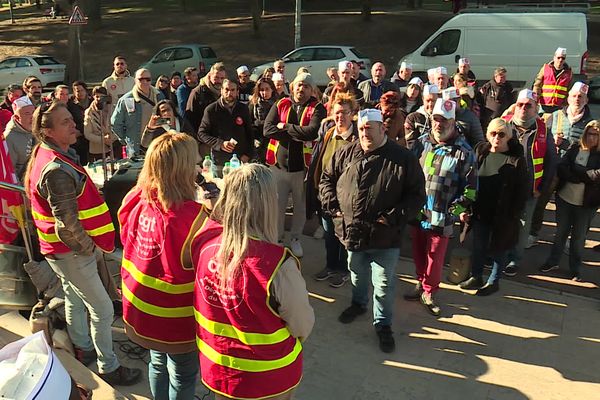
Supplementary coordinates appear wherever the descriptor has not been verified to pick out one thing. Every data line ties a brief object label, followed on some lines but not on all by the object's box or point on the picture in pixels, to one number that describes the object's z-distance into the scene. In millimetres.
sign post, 20422
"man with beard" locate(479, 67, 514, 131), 8391
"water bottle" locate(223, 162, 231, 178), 4952
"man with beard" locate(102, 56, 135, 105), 7906
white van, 14469
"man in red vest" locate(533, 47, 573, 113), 9172
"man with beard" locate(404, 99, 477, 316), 4371
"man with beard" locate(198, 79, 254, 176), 6035
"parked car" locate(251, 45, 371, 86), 17797
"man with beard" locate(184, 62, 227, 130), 7020
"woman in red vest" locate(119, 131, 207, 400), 2619
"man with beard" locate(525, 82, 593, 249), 5832
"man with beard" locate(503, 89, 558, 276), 5090
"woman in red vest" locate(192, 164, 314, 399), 2256
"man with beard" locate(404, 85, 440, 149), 5598
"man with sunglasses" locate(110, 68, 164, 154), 6328
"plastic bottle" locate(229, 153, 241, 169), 5146
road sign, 14446
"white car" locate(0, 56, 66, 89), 19250
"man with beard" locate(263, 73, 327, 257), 5504
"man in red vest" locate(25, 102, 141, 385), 3141
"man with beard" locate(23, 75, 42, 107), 7094
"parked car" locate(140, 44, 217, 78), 19938
